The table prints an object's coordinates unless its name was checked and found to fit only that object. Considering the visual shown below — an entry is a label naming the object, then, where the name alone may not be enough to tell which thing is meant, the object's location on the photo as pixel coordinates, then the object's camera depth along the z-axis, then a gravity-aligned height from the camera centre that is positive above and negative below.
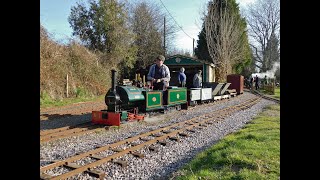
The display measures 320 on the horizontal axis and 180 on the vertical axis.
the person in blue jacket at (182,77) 13.16 +0.47
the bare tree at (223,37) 27.59 +5.30
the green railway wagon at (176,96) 10.48 -0.39
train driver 9.62 +0.46
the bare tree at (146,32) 29.25 +6.30
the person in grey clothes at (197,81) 14.52 +0.30
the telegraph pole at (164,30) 32.33 +6.72
